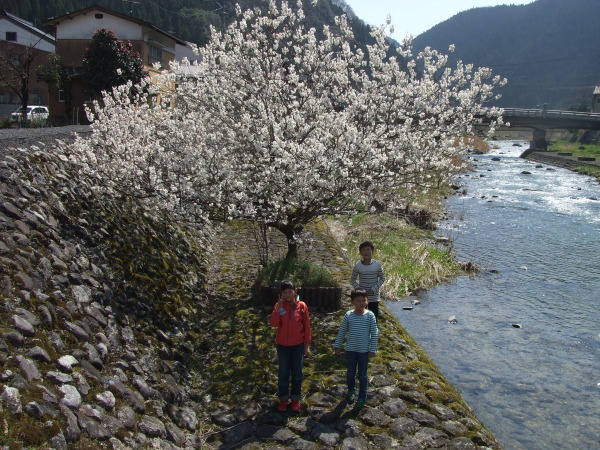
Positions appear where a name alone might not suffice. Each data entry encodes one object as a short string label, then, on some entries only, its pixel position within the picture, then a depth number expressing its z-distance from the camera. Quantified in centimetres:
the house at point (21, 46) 6352
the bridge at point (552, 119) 7685
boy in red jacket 860
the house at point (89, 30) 4378
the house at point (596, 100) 11706
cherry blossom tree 1262
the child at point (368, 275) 1068
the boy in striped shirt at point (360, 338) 869
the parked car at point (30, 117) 3306
